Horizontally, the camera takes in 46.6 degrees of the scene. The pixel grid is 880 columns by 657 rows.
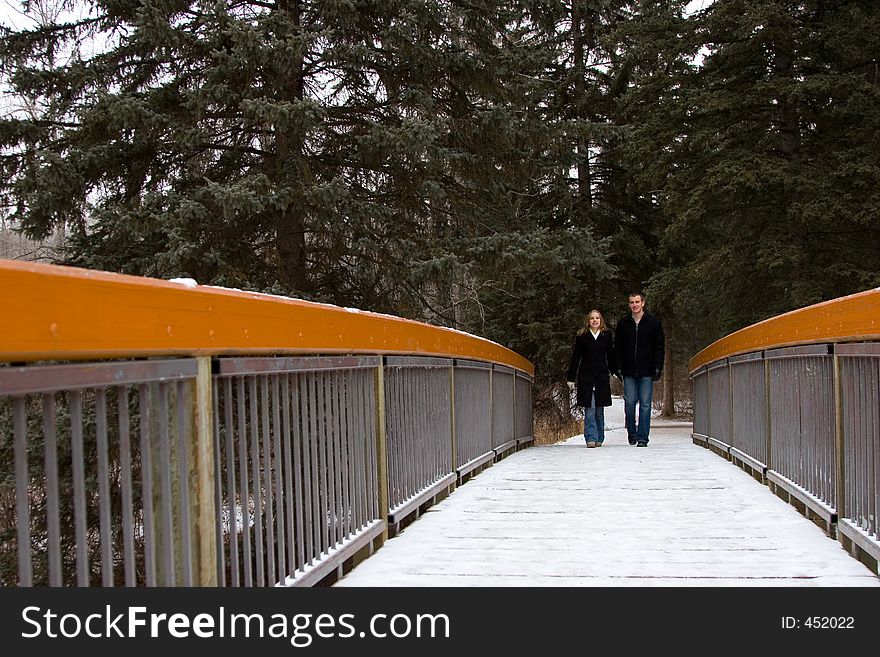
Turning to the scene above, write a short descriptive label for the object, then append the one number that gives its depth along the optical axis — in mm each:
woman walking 11695
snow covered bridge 2246
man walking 11586
